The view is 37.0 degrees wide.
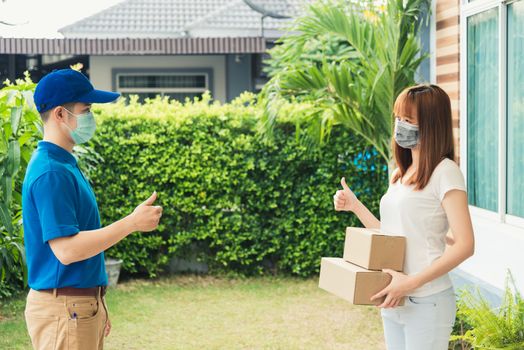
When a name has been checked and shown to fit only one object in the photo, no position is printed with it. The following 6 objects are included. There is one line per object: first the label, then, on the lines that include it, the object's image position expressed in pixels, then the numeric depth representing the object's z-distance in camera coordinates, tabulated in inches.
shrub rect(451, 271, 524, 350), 174.4
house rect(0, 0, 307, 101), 594.2
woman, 117.0
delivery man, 110.3
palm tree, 269.9
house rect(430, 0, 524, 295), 207.9
